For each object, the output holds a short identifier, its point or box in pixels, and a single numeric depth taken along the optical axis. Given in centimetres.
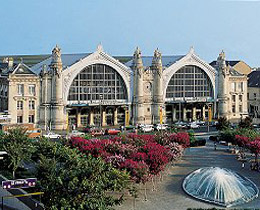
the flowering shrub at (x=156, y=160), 3925
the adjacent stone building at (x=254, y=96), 10444
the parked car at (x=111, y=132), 7200
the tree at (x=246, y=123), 6925
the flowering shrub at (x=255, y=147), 4750
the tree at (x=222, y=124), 7075
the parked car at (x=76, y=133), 6732
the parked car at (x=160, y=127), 7656
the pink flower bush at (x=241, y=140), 5097
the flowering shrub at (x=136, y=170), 3644
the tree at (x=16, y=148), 4238
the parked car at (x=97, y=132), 6993
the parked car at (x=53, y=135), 6662
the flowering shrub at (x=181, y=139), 5116
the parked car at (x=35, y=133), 6688
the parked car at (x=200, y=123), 8449
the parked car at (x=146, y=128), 7540
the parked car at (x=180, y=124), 7969
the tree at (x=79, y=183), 2888
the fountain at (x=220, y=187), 3712
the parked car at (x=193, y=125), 8025
